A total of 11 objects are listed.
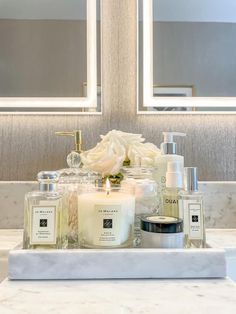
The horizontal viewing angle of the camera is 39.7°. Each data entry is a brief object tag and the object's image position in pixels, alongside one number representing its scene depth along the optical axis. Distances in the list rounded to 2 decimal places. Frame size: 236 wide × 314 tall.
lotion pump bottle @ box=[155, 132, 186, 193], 0.66
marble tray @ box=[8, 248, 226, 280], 0.51
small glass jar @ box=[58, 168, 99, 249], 0.59
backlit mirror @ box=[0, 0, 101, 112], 0.91
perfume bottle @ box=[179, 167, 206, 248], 0.57
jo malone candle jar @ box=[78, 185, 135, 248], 0.53
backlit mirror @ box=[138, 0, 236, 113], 0.92
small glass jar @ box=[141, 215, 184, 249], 0.52
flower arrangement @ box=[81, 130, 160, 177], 0.65
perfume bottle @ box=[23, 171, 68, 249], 0.54
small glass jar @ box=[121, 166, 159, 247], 0.59
